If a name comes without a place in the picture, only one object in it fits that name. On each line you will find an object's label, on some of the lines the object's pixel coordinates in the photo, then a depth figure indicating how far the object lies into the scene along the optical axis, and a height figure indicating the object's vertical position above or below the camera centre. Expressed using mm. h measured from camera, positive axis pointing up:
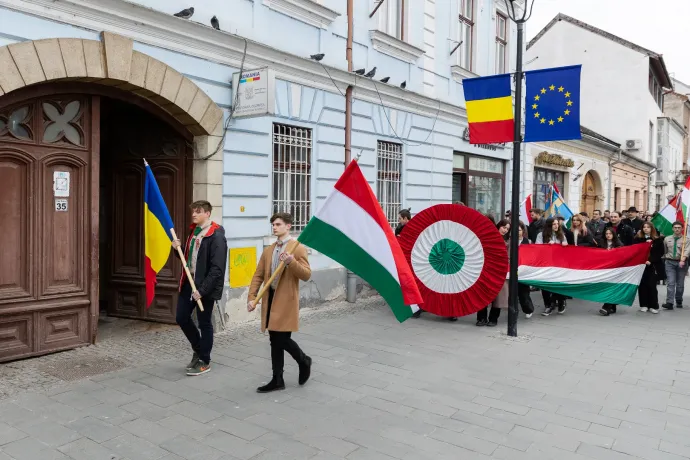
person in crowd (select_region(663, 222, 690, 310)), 10242 -843
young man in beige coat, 5246 -749
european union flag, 7516 +1428
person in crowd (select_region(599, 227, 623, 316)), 9812 -507
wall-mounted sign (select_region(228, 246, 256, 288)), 8094 -757
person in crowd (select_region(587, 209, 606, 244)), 13075 -203
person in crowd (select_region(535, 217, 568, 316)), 9547 -425
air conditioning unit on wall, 28156 +3427
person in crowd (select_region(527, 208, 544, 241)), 11609 -190
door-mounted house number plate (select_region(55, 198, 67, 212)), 6433 +43
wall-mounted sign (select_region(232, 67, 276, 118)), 7590 +1560
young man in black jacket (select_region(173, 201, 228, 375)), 5785 -679
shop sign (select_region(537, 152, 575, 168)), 18469 +1801
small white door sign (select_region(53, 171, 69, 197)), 6383 +279
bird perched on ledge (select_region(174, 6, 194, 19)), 7078 +2380
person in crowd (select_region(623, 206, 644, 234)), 12830 -98
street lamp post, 7578 +191
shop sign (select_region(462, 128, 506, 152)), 13789 +1765
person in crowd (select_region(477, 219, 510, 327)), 8523 -1376
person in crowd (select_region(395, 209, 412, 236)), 10102 -69
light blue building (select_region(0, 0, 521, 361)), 6102 +1110
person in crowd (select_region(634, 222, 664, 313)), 10000 -949
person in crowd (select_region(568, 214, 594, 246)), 10186 -328
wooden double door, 6027 -46
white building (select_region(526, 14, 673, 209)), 27859 +6703
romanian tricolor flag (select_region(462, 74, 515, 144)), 7902 +1433
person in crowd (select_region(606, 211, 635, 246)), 12672 -320
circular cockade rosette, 8109 -622
